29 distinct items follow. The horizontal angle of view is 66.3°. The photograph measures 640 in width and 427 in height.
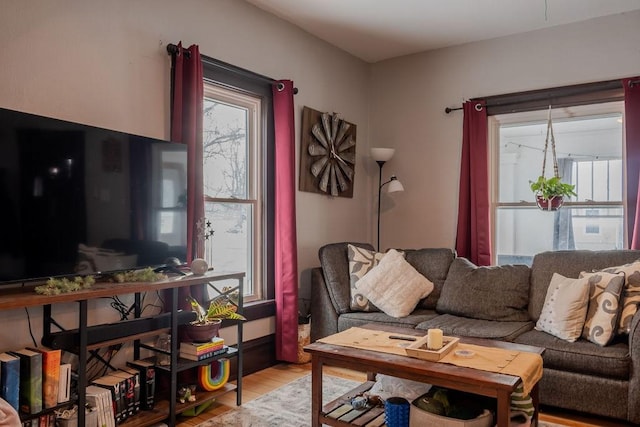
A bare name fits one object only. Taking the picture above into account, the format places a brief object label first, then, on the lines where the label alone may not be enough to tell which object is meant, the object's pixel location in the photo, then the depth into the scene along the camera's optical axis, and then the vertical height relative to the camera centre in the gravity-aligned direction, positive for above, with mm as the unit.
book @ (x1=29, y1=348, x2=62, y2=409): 2086 -714
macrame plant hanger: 3820 +322
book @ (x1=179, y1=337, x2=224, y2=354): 2781 -782
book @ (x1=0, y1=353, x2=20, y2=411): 1973 -689
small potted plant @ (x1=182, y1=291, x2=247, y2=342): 2824 -644
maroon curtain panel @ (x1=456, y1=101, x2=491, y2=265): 4285 +151
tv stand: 2119 -592
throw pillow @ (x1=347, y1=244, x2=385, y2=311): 3781 -463
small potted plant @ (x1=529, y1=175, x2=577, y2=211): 3777 +132
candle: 2340 -627
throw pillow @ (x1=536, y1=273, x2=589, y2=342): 2975 -634
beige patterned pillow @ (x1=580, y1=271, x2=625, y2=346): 2855 -597
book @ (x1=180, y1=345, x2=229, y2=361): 2768 -833
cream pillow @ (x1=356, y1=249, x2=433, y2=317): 3662 -590
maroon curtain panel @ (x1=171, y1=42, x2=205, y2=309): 3004 +532
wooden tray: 2234 -662
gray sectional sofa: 2729 -782
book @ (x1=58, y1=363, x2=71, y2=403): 2137 -757
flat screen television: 2098 +57
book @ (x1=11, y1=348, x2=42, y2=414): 2029 -718
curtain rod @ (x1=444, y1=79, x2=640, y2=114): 3797 +937
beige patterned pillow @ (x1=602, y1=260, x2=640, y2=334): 2883 -531
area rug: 2754 -1199
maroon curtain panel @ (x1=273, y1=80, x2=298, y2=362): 3768 -215
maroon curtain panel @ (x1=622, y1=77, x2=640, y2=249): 3625 +472
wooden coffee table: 1972 -712
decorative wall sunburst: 4199 +496
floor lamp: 4477 +485
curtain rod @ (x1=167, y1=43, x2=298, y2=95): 3018 +997
